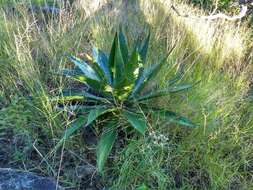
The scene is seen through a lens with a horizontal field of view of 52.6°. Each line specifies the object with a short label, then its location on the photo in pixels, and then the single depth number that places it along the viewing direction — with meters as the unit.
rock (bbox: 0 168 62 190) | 1.54
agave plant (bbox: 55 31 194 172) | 1.68
